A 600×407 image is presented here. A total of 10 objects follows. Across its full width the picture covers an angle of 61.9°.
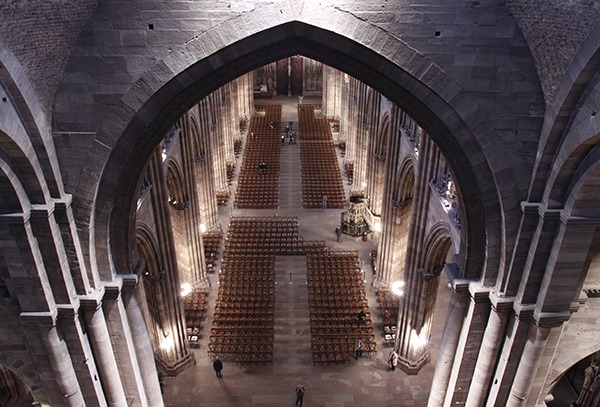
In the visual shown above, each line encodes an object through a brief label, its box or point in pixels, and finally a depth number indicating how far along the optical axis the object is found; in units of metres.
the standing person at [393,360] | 20.83
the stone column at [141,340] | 12.68
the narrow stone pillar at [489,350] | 12.42
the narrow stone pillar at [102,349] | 11.91
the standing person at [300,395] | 18.89
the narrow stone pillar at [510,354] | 12.24
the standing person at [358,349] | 21.34
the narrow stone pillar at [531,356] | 12.02
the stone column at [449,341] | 13.08
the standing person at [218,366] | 20.14
